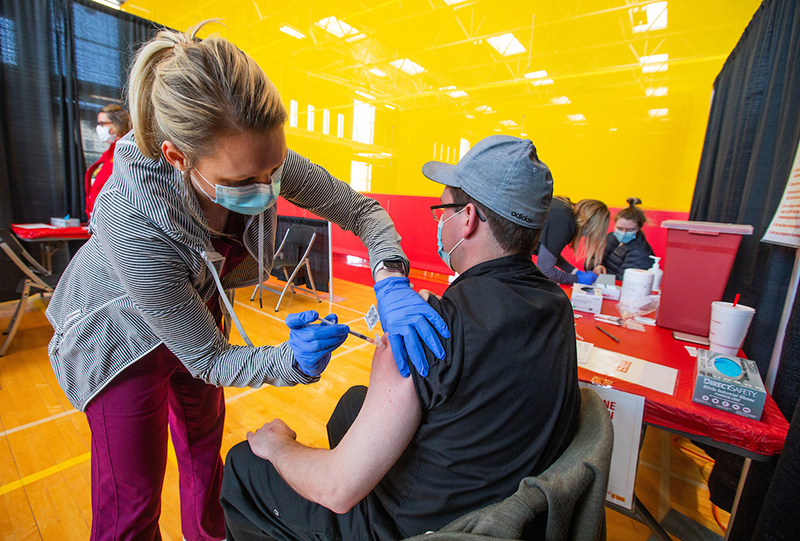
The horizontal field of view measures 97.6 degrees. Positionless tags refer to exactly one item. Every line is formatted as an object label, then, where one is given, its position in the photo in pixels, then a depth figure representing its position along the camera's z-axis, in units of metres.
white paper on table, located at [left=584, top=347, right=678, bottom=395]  1.15
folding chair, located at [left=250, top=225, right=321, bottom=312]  4.29
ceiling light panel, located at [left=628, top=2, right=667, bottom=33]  4.36
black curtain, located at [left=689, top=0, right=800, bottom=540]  1.17
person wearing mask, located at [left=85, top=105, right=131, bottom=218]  2.97
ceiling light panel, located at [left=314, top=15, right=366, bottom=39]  6.08
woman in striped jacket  0.71
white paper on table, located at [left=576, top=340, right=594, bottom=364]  1.29
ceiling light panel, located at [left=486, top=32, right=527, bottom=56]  5.31
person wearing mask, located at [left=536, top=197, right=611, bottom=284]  2.60
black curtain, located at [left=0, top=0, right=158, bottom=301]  3.91
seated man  0.66
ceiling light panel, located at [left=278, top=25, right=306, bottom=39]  6.34
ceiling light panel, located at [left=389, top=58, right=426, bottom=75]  6.21
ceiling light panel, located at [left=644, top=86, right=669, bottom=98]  4.75
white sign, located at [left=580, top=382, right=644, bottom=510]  1.07
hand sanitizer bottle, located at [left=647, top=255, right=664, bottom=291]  2.37
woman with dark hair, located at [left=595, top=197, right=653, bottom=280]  3.01
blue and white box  0.98
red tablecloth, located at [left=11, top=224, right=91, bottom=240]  3.12
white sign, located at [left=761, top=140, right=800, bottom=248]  1.28
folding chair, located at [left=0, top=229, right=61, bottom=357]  2.68
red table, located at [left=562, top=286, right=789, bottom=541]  0.94
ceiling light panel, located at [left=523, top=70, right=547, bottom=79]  5.29
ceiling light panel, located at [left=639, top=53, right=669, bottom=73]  4.63
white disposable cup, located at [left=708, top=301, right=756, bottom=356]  1.24
